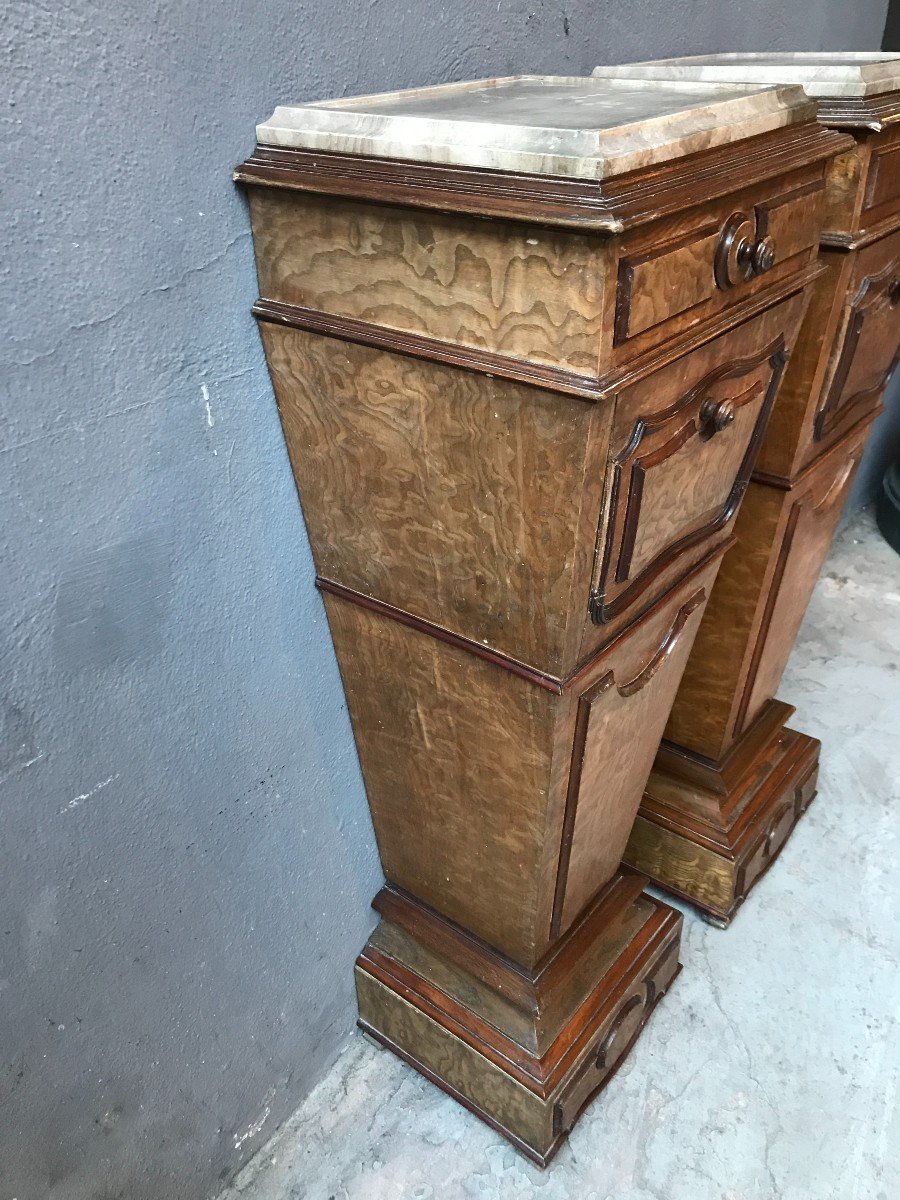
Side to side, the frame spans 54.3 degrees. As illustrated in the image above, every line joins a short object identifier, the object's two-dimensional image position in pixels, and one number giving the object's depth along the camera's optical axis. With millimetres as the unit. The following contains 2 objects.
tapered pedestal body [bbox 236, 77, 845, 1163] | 664
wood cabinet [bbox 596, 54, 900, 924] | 1018
